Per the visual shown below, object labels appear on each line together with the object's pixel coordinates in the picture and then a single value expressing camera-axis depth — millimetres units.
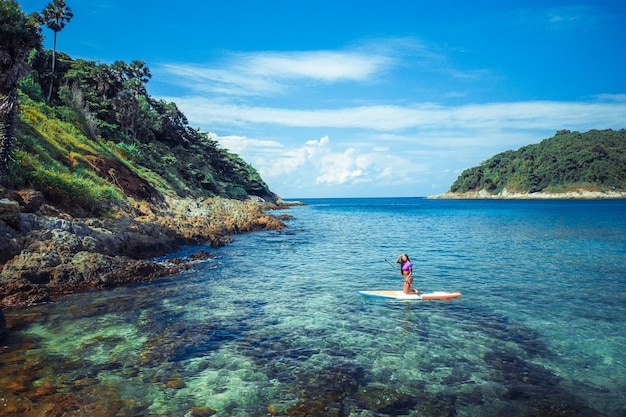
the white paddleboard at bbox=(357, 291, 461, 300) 15125
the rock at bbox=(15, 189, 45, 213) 18141
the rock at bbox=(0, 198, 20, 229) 16141
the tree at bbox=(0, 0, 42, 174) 17391
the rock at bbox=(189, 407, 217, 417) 6913
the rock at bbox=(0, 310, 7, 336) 10184
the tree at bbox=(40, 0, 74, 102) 53188
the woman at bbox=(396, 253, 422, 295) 15367
